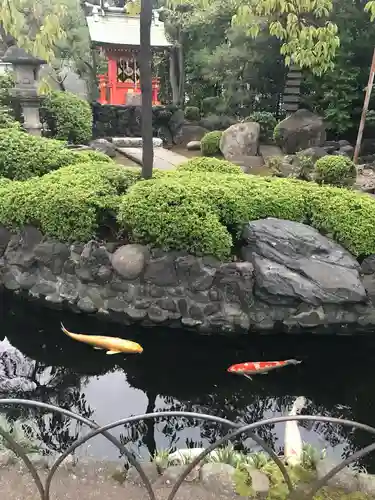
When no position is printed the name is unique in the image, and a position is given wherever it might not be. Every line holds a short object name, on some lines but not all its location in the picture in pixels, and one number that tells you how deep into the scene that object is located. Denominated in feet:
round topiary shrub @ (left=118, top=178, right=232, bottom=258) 19.10
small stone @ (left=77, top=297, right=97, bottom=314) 20.49
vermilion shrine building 54.95
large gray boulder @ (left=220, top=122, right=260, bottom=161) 42.63
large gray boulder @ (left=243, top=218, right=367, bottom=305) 19.19
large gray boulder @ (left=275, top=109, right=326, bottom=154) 44.09
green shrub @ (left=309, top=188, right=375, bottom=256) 19.94
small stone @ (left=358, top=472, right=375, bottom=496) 9.02
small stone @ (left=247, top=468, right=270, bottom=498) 8.88
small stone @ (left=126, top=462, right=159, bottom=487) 9.23
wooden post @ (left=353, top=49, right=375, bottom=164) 38.09
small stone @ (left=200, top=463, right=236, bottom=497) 8.99
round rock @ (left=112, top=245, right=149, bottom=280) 19.62
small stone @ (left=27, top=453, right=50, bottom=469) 9.68
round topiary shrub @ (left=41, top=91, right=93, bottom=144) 39.09
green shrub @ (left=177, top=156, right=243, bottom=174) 25.94
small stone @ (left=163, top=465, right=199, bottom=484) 9.24
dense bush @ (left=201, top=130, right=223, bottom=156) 45.09
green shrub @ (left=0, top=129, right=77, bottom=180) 25.61
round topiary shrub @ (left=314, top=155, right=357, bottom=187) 30.50
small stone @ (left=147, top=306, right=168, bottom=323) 19.84
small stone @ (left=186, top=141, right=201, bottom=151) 50.85
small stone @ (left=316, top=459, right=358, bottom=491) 9.11
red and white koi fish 16.88
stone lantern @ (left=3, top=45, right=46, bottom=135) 33.42
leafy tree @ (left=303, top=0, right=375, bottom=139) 46.19
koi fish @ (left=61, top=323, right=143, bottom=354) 17.90
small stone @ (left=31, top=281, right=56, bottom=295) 21.16
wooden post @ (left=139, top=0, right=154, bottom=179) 20.11
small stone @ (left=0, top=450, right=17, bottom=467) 9.43
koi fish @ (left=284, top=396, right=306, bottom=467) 11.22
